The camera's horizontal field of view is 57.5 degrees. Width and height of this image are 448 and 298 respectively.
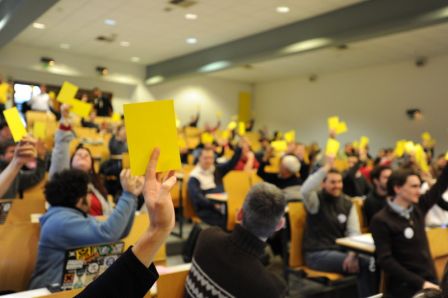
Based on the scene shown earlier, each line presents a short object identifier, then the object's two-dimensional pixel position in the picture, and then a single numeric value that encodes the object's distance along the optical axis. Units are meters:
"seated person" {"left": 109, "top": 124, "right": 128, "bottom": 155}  6.54
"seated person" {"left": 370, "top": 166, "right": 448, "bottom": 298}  2.52
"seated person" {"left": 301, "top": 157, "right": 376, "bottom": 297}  3.18
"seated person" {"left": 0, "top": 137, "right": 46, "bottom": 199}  3.14
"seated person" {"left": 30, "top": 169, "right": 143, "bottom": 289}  1.98
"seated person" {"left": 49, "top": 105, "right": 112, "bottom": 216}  3.17
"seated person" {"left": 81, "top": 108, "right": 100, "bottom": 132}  9.39
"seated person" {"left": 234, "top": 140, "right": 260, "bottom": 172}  5.48
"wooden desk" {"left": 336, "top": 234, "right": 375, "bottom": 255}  2.77
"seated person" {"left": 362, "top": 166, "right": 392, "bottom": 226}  3.78
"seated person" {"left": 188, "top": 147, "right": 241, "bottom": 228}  4.43
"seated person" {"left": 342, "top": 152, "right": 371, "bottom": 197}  5.32
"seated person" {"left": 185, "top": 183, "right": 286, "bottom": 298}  1.56
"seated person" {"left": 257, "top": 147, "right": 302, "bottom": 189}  4.60
